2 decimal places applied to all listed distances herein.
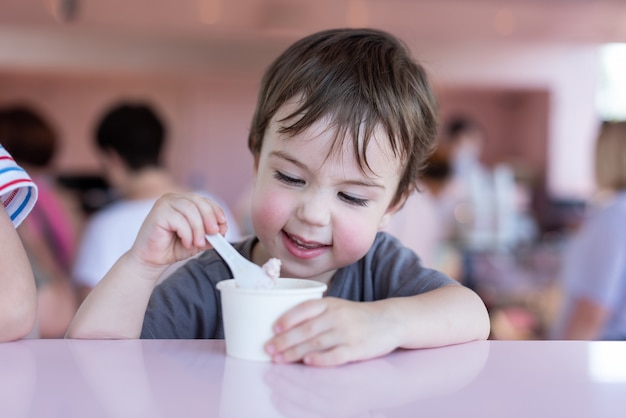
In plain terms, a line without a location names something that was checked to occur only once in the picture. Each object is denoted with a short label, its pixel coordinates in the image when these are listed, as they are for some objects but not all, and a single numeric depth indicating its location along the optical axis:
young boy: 0.85
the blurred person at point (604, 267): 2.36
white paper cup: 0.69
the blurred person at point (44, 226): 2.18
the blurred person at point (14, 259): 0.79
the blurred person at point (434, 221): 2.56
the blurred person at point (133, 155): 2.63
